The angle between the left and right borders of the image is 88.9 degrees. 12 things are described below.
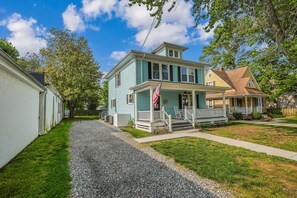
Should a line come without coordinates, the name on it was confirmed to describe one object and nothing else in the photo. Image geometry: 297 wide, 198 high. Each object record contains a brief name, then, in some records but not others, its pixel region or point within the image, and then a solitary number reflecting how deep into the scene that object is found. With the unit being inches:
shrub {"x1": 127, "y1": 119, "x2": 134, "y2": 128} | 510.8
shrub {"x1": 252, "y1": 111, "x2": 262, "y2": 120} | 733.9
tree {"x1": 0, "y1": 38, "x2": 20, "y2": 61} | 991.9
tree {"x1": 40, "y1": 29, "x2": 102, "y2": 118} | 895.1
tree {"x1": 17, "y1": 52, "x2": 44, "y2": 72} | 1168.2
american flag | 367.5
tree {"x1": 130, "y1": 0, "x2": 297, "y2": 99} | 275.7
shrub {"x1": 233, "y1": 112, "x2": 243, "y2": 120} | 731.4
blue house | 453.7
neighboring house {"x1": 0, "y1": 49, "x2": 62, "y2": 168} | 167.2
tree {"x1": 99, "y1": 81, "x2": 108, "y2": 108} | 1477.6
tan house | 796.6
